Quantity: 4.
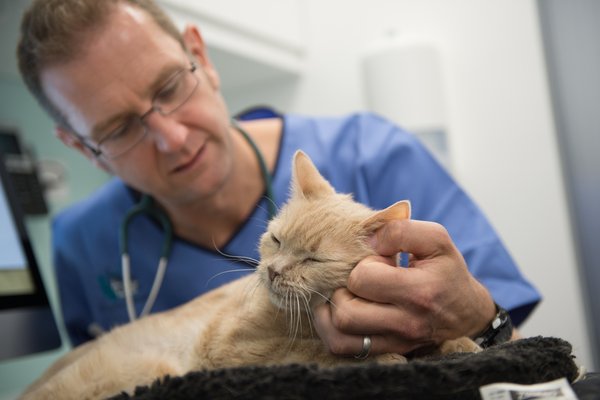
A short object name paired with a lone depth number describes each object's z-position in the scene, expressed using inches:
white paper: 17.6
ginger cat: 26.7
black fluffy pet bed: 17.7
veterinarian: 24.3
